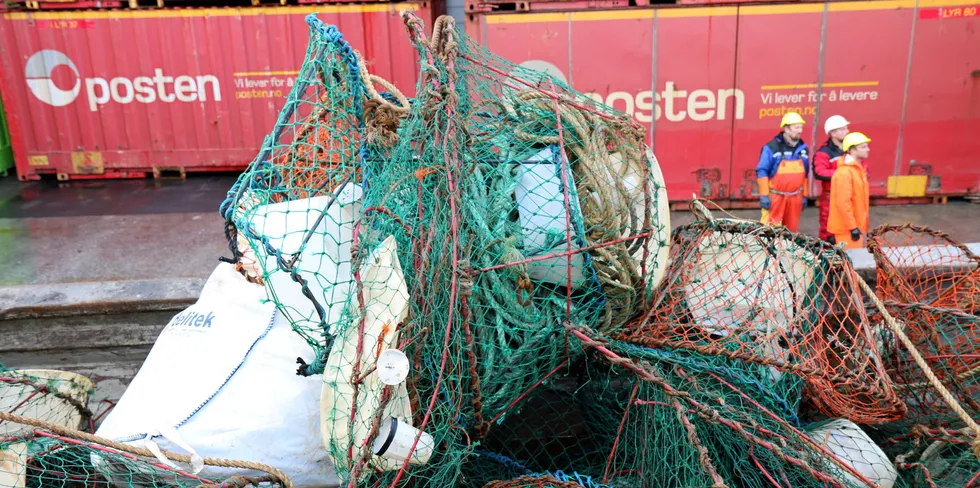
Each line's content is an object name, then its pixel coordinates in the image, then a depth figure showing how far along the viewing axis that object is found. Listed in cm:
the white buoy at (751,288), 269
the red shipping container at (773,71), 674
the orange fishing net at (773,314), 257
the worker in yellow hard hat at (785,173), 587
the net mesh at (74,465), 200
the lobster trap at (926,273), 316
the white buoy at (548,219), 250
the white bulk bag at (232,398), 230
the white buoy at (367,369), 207
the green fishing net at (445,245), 215
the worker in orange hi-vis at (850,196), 529
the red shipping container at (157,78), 770
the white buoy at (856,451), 250
